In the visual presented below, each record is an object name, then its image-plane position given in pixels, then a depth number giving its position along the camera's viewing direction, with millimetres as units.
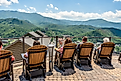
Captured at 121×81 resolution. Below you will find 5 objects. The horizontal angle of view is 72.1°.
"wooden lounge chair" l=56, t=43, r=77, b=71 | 3007
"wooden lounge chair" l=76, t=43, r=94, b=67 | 3352
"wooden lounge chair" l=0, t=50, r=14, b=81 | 1972
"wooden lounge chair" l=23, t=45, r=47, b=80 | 2457
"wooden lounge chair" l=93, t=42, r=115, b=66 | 3572
